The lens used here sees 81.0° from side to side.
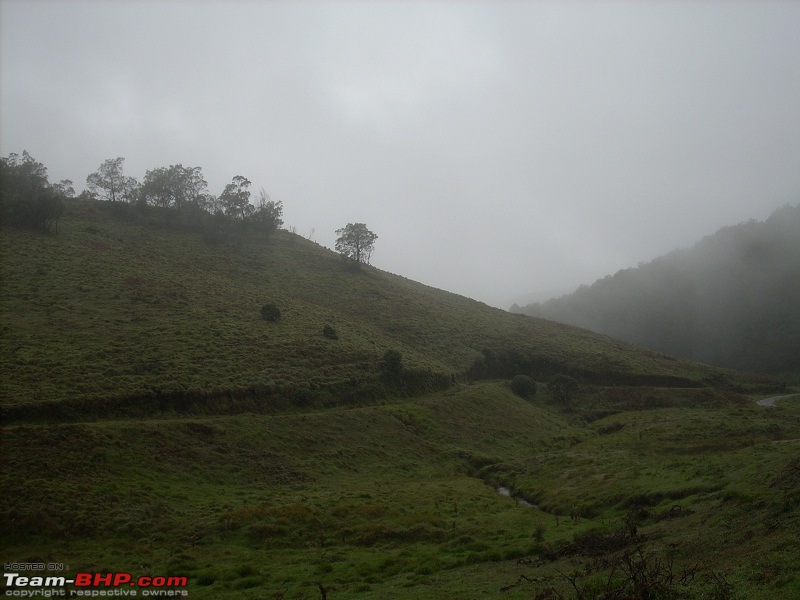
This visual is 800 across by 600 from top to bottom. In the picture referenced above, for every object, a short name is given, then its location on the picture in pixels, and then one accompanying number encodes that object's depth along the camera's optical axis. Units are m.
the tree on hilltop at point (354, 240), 86.94
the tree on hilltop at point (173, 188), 87.44
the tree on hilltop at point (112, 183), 87.06
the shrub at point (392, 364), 47.84
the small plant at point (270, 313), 51.97
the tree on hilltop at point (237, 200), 88.38
